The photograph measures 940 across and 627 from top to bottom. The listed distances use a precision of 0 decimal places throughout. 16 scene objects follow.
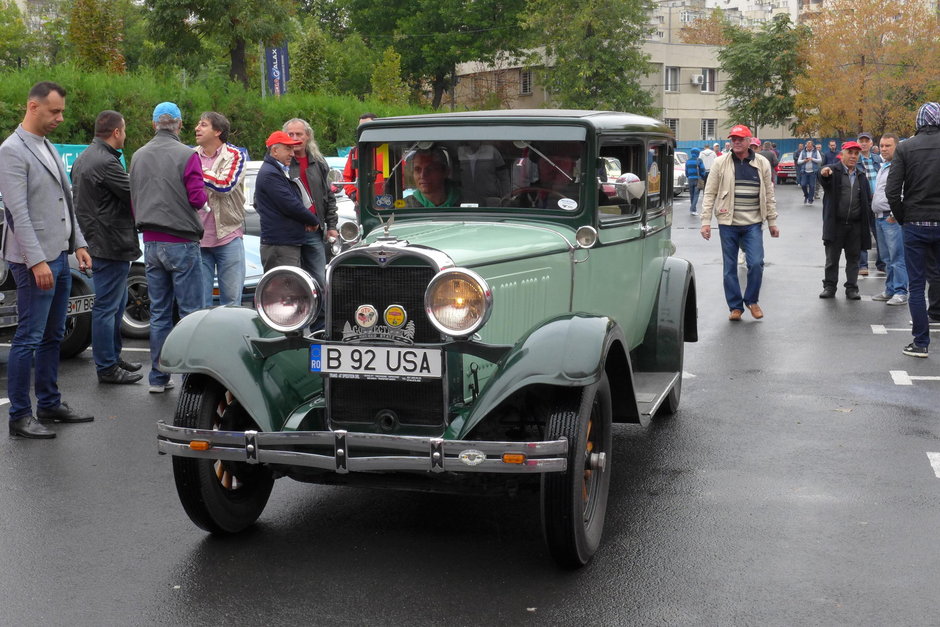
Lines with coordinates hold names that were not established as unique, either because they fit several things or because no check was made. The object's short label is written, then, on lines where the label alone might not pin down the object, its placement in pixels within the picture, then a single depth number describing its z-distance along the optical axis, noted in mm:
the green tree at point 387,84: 36188
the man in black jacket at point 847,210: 12555
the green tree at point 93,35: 22766
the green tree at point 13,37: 52594
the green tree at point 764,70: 61469
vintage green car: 4180
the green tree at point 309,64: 32938
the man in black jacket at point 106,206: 7520
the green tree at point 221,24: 27359
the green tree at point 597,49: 52688
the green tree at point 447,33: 59250
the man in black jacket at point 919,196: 8602
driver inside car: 5703
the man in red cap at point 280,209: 8195
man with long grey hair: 8711
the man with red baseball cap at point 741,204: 10930
